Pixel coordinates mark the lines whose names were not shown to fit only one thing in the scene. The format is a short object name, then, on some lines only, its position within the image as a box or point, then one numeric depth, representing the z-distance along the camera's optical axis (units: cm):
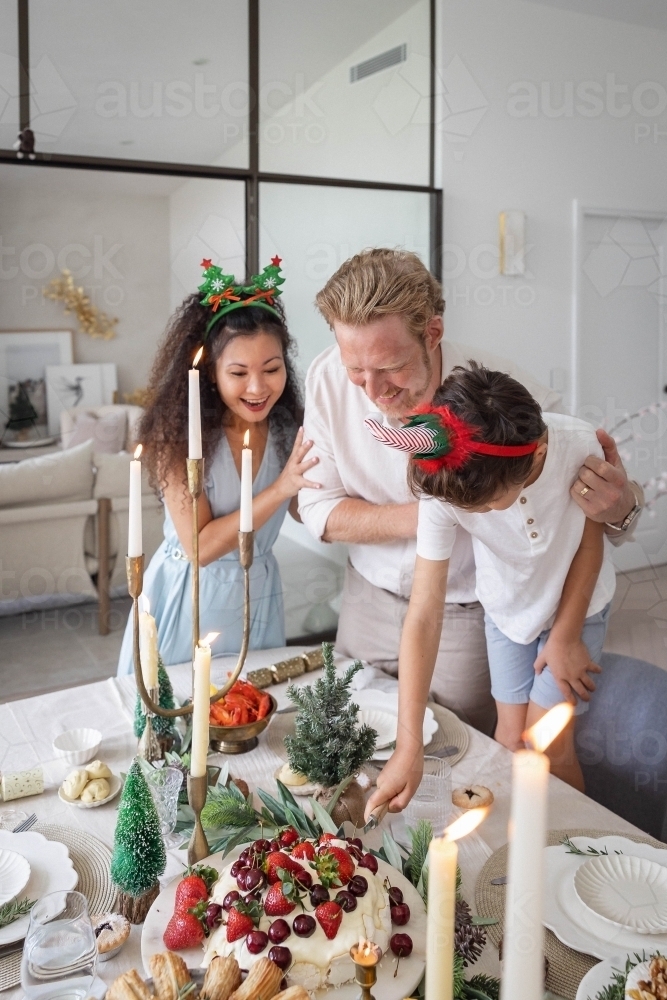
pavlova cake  79
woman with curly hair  189
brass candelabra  93
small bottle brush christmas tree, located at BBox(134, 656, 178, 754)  131
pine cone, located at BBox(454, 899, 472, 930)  85
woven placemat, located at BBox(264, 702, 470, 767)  138
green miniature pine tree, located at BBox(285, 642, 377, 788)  117
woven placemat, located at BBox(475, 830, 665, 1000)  87
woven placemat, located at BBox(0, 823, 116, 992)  101
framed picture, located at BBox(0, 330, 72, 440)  270
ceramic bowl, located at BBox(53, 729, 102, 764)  134
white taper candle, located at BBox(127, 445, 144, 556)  102
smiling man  155
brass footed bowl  134
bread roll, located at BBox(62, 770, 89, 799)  124
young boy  120
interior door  404
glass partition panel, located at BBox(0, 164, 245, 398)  269
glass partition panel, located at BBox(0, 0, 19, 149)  257
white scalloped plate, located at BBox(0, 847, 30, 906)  99
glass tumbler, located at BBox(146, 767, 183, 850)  111
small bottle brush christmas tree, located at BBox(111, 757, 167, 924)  96
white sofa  282
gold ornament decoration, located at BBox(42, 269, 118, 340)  275
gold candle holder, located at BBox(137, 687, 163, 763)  127
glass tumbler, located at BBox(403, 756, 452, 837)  113
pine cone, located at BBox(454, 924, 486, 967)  83
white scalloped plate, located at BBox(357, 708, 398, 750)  140
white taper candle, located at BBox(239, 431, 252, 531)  114
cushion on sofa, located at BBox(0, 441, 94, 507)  278
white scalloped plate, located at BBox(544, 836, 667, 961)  89
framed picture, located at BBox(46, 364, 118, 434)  278
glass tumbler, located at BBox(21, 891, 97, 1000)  78
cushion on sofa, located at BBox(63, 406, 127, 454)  284
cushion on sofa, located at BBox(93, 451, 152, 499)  291
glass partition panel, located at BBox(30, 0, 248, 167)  268
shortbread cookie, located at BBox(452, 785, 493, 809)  116
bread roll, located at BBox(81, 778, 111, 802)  123
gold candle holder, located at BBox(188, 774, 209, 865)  91
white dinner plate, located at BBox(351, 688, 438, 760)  143
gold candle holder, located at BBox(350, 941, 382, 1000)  56
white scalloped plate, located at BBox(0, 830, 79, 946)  102
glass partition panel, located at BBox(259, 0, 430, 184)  317
